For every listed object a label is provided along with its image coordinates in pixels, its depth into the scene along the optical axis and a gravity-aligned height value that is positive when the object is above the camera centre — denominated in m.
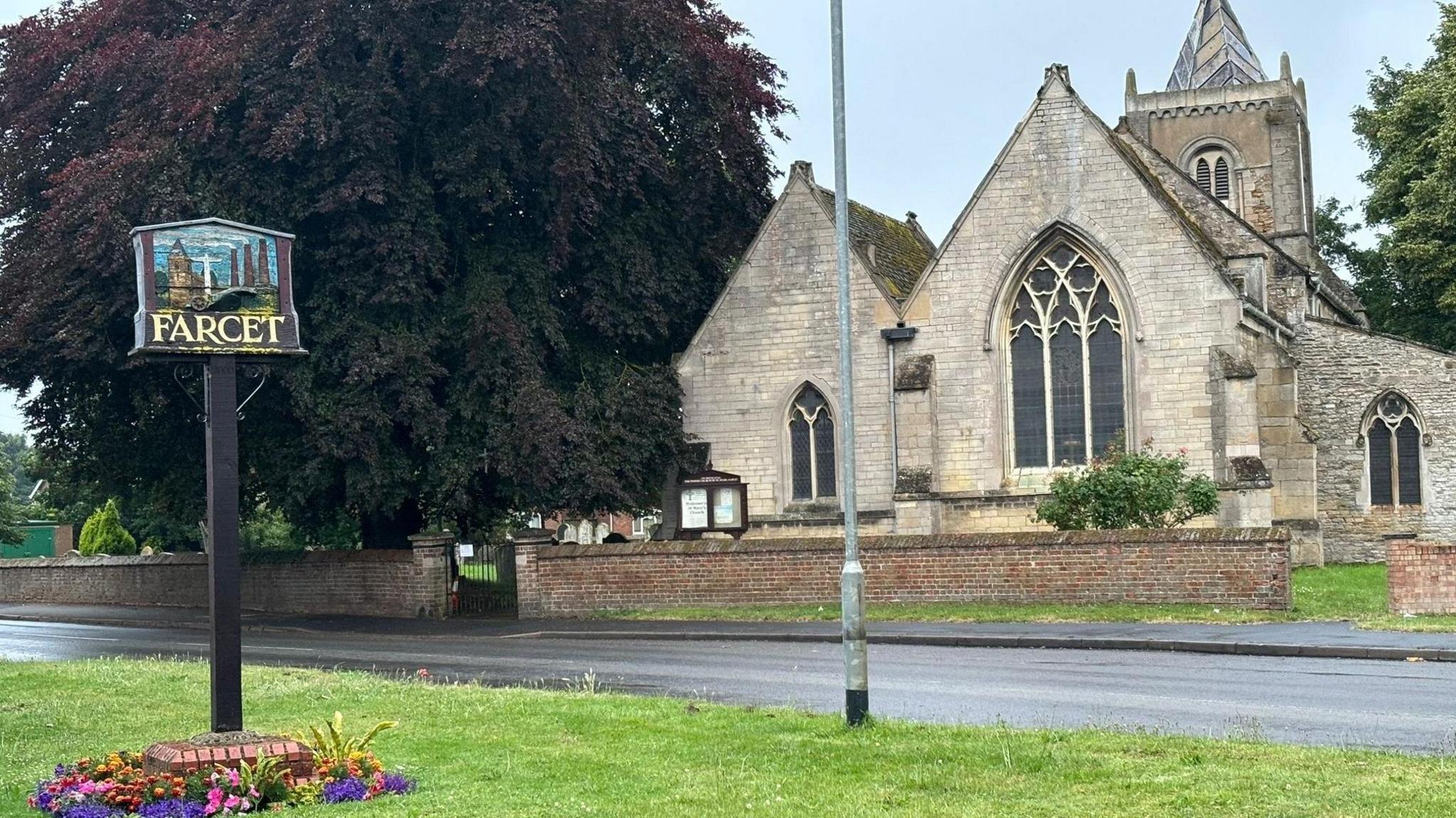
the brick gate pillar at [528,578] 29.27 -1.19
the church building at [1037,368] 31.92 +2.67
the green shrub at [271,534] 55.75 -0.56
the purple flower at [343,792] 10.08 -1.69
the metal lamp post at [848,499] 12.54 +0.03
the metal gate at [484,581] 31.91 -1.42
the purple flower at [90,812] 9.67 -1.70
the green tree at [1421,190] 43.28 +8.19
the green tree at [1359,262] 54.47 +8.66
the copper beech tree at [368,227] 29.33 +5.45
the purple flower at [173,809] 9.72 -1.71
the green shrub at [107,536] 53.28 -0.43
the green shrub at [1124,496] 27.08 -0.01
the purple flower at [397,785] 10.27 -1.70
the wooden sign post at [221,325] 11.00 +1.34
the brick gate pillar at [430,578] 31.20 -1.21
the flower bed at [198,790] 9.82 -1.65
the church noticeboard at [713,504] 30.70 +0.05
